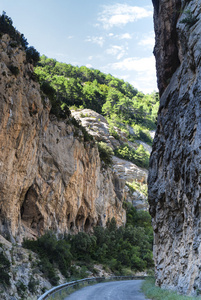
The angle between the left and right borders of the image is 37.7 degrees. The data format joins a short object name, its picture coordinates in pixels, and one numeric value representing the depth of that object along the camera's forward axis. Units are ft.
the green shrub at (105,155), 168.30
